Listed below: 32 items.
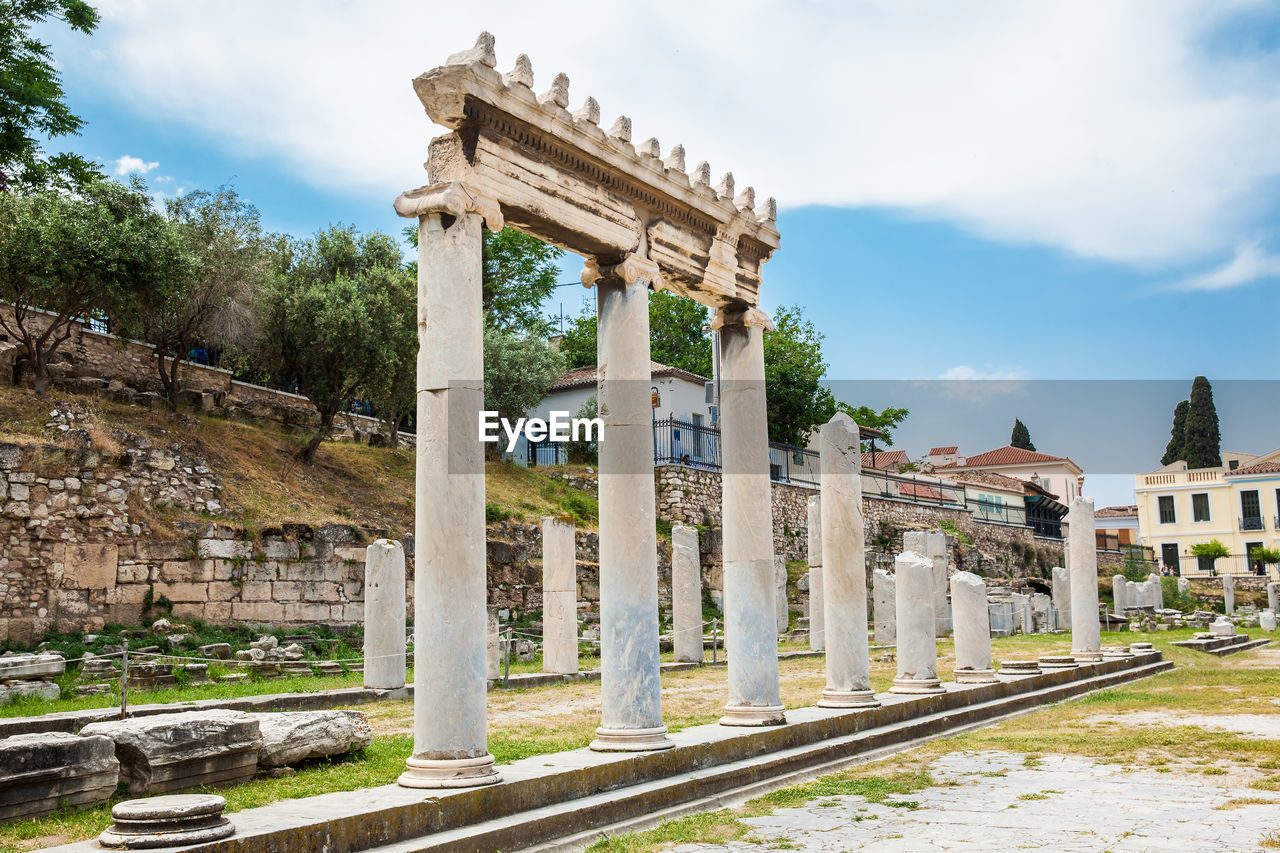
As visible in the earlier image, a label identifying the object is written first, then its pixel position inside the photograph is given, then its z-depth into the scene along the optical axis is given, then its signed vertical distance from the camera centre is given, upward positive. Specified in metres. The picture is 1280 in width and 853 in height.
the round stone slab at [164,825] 5.24 -1.27
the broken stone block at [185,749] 7.36 -1.24
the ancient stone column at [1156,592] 37.25 -1.10
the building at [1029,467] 71.81 +6.97
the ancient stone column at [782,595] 25.48 -0.64
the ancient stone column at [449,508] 7.07 +0.48
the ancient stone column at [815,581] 20.77 -0.24
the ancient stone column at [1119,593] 34.62 -1.03
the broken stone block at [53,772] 6.89 -1.30
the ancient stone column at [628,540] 8.66 +0.28
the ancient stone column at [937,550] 27.22 +0.46
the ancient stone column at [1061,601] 34.12 -1.24
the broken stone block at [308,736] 8.52 -1.35
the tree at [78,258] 19.56 +6.34
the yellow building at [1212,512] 56.81 +2.82
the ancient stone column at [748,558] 10.30 +0.13
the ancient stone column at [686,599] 21.11 -0.56
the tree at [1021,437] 80.31 +10.01
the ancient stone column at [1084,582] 18.72 -0.34
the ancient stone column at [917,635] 13.33 -0.90
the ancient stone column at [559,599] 18.14 -0.45
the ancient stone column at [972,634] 15.07 -1.02
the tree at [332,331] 24.64 +5.98
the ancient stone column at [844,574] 11.62 -0.06
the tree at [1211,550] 49.44 +0.53
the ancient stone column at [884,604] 26.27 -0.96
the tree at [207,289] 22.64 +6.51
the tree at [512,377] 32.12 +6.25
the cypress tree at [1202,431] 64.81 +8.31
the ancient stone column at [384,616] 14.94 -0.57
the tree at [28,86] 13.44 +6.73
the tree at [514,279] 39.84 +11.72
